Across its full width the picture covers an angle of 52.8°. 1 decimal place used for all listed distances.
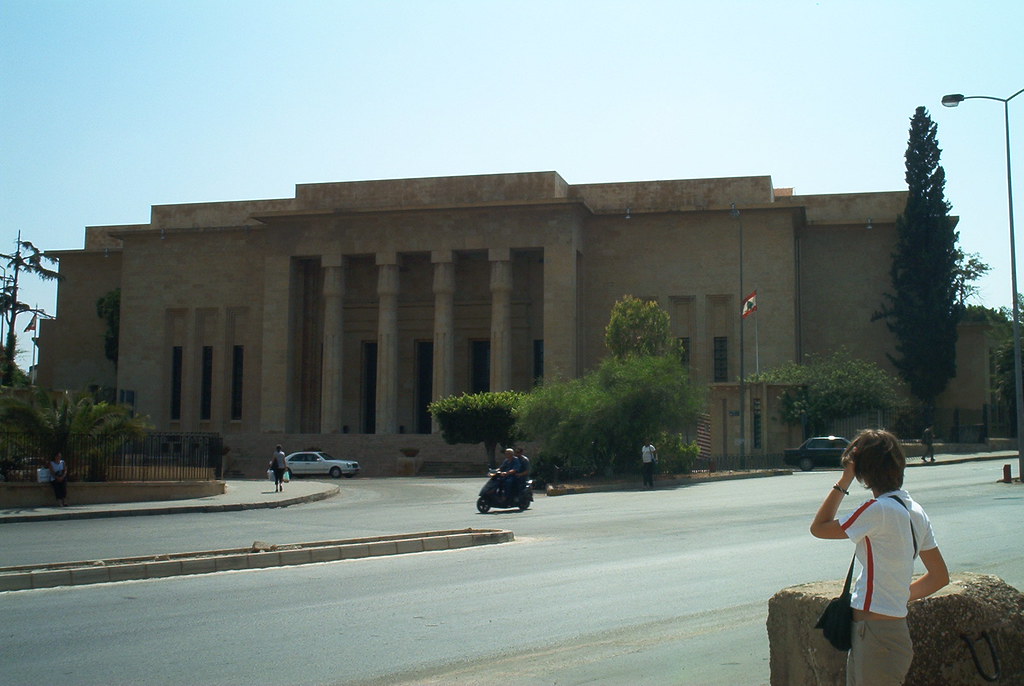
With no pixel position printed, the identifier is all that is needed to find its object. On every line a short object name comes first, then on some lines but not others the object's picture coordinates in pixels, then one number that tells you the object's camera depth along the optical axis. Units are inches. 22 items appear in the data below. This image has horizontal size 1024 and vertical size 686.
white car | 1722.4
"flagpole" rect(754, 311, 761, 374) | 1906.3
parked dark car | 1477.6
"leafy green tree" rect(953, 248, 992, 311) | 2391.5
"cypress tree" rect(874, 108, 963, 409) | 1889.8
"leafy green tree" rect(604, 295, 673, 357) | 1642.5
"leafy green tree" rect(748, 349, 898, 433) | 1667.1
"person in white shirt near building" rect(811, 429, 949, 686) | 170.4
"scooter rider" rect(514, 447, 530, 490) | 877.8
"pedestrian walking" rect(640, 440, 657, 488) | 1141.7
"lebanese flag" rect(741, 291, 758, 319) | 1589.6
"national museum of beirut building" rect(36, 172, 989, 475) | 1975.9
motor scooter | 852.6
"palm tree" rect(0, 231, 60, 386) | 1948.8
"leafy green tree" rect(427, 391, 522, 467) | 1657.2
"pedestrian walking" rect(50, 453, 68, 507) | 887.7
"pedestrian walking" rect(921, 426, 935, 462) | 1496.1
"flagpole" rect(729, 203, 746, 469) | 1541.6
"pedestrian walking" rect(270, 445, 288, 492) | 1189.1
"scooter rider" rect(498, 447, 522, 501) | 862.5
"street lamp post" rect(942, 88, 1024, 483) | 1077.8
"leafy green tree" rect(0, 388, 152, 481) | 928.3
